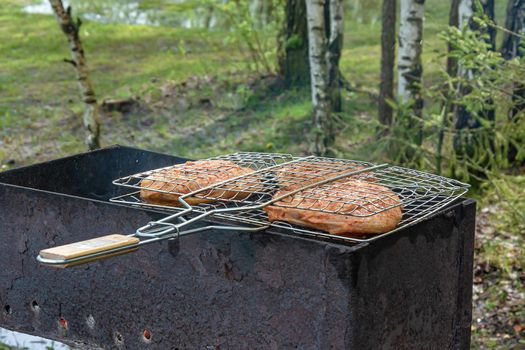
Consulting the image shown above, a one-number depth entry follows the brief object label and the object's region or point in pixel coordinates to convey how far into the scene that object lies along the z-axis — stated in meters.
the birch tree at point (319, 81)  8.07
